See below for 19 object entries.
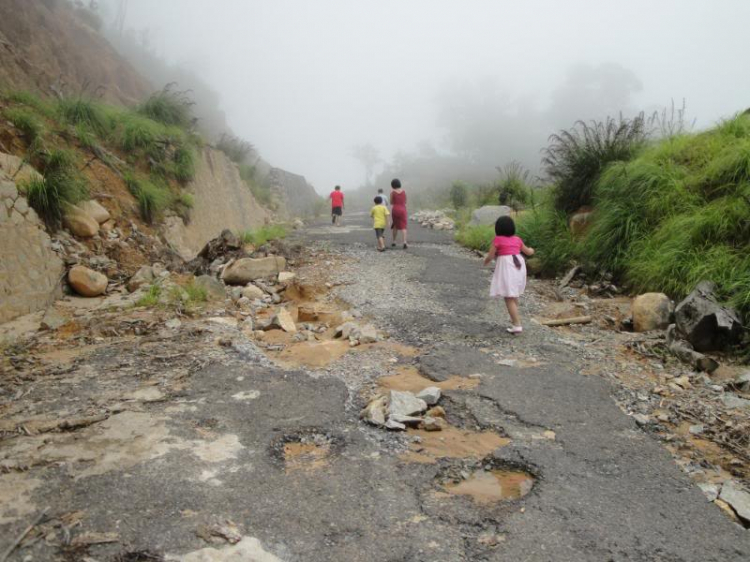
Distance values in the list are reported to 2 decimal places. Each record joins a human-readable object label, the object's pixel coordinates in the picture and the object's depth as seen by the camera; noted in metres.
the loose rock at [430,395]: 3.29
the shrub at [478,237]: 10.12
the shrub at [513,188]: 13.94
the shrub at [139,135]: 9.31
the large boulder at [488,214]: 12.48
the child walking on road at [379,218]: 9.83
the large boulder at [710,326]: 4.33
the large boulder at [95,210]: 6.81
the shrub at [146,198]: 8.34
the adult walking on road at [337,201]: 16.34
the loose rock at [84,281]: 5.80
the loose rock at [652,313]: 5.00
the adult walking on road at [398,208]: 9.76
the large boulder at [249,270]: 6.79
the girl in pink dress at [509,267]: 5.01
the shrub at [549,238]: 7.75
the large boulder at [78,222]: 6.41
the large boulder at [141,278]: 6.18
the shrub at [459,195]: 20.81
